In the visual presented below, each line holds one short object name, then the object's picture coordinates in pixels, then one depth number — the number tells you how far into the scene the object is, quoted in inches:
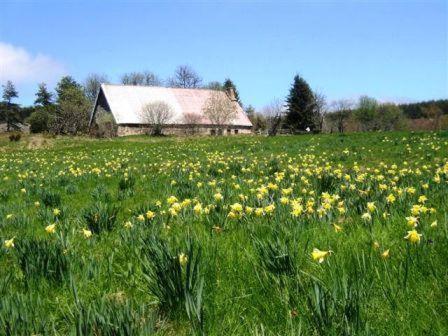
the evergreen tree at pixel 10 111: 3361.2
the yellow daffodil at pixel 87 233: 151.2
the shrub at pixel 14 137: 1448.1
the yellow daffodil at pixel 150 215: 162.5
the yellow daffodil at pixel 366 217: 134.1
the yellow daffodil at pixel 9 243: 126.7
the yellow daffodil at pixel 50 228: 137.3
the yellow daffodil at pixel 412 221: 111.8
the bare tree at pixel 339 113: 2999.5
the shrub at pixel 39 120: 2699.3
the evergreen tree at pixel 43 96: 3348.9
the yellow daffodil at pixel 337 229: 124.9
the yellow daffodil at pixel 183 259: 96.5
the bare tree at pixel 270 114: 2987.2
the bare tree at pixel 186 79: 3604.8
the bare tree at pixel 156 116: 2274.7
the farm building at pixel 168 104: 2308.1
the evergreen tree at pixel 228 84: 3643.7
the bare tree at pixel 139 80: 3705.7
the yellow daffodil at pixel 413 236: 99.3
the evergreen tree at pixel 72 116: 2338.8
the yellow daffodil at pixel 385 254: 95.4
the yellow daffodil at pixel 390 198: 164.2
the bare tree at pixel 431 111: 2984.7
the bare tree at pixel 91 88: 3508.9
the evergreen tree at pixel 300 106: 2404.0
